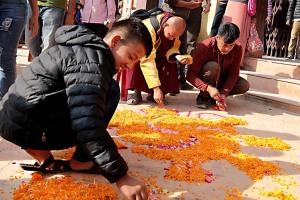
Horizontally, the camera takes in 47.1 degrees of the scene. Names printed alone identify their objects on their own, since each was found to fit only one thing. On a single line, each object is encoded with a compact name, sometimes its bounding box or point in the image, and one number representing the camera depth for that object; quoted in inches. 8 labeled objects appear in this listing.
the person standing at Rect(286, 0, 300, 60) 254.8
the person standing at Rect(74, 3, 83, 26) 248.1
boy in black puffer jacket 61.6
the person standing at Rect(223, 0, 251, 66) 230.4
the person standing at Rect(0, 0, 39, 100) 109.3
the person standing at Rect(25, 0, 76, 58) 144.6
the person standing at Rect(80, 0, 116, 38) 210.7
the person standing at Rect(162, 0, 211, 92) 193.6
